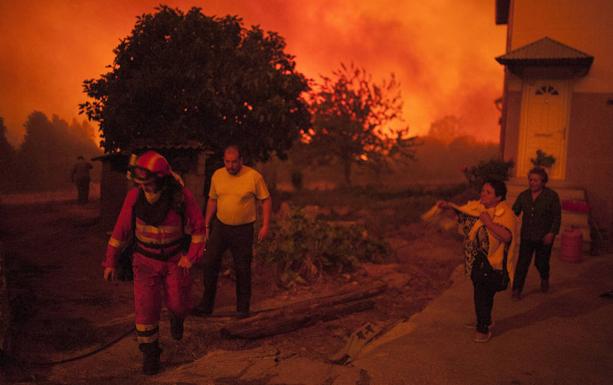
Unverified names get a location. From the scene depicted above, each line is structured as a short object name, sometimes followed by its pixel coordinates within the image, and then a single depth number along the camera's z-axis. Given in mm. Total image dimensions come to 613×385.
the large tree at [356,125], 30297
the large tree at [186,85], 15211
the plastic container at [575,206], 11219
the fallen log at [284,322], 5270
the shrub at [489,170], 13023
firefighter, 4242
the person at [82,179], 18453
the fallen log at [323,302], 5559
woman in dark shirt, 6398
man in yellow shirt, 5703
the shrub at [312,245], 8211
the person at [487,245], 4875
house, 12453
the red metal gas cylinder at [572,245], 9258
